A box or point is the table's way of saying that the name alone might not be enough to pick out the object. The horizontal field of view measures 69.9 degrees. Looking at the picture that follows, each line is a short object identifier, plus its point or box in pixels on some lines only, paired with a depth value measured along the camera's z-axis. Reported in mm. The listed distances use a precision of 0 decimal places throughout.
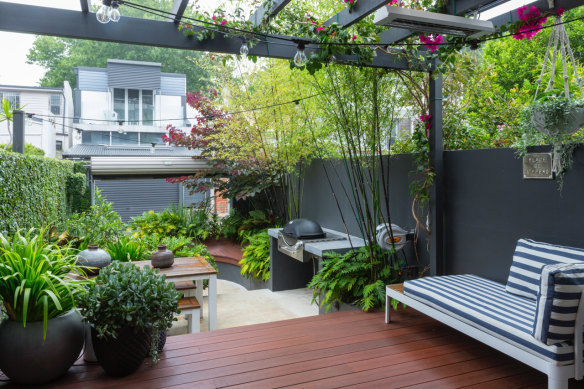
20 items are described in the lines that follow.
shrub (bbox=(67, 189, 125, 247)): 5633
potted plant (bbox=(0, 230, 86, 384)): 2318
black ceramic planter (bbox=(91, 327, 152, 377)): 2500
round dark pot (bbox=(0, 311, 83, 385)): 2316
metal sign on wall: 3053
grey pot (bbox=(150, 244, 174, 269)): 4305
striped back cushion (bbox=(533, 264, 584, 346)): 2123
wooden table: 4102
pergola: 3049
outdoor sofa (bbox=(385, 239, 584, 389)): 2148
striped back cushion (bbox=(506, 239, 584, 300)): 2771
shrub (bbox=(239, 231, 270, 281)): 6605
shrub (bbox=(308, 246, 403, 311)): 4081
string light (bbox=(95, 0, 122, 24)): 2650
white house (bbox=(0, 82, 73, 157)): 14668
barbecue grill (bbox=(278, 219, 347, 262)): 5312
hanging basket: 2712
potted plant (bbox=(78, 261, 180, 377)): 2480
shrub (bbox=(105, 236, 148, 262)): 5043
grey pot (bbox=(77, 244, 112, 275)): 3945
